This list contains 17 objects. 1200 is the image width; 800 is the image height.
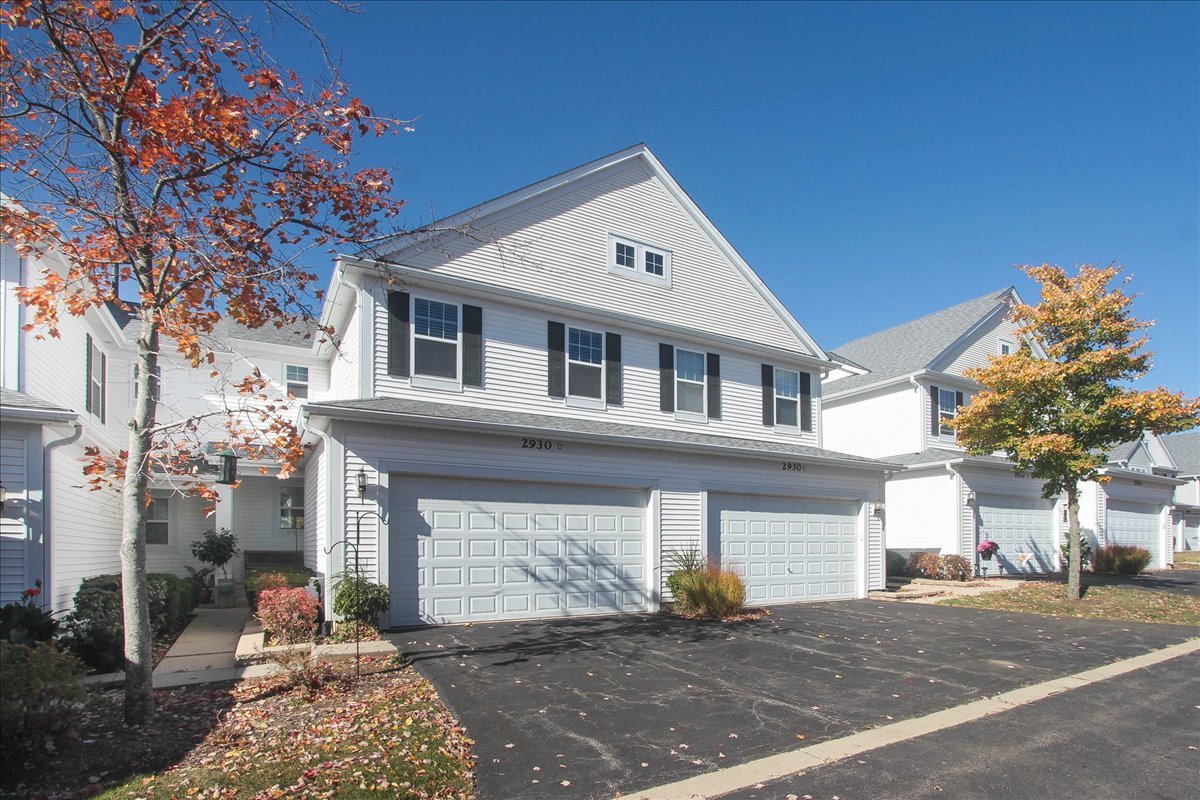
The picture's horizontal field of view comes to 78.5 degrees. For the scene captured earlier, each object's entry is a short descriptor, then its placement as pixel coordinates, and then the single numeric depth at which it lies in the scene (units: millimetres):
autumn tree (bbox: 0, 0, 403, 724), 6859
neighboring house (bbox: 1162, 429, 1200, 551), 42734
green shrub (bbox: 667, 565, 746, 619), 13484
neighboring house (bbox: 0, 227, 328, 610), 10461
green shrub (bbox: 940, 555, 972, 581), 21328
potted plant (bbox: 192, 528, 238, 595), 16984
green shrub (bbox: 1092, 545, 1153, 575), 24484
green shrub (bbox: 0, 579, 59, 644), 8305
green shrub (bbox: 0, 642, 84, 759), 5727
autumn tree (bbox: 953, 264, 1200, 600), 16219
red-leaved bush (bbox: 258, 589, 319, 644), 10133
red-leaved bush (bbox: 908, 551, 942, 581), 21578
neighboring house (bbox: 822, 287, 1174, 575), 22578
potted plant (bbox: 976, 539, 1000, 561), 22188
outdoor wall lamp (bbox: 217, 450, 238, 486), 9883
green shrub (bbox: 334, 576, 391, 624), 10555
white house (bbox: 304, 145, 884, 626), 11953
